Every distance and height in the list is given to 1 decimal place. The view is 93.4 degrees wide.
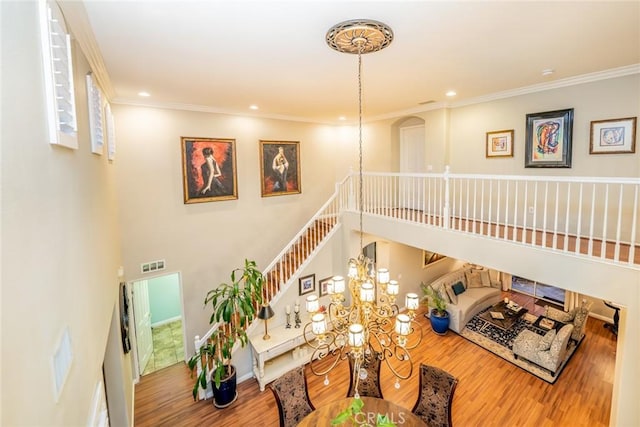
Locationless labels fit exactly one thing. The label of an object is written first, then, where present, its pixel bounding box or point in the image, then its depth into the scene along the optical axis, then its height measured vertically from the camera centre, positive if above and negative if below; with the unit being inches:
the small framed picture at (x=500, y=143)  221.9 +30.5
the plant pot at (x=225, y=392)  196.2 -134.3
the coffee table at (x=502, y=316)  278.7 -126.5
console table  213.9 -121.4
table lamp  213.2 -89.7
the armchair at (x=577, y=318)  241.3 -113.7
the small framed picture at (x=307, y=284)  246.2 -81.0
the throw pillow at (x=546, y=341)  219.8 -117.0
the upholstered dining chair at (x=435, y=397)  142.2 -103.2
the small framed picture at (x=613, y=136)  169.2 +27.1
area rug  219.6 -134.0
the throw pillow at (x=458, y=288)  314.7 -109.4
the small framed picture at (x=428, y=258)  338.6 -85.1
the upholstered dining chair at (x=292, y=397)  143.9 -103.8
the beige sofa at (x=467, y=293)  278.4 -114.8
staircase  148.9 -23.0
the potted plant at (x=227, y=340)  193.3 -103.5
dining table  135.0 -105.5
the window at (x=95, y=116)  115.0 +28.9
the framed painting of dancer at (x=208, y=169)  230.4 +13.6
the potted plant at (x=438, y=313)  273.9 -119.0
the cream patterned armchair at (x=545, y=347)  211.9 -120.0
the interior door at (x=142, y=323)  241.2 -116.5
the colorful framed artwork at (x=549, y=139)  192.7 +29.4
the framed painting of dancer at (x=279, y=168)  269.2 +16.9
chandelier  108.5 -47.4
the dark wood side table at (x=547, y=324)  254.5 -122.0
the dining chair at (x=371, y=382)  167.3 -109.1
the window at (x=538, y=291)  338.5 -125.7
